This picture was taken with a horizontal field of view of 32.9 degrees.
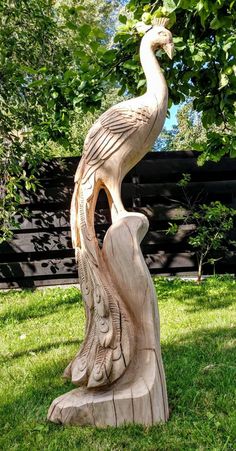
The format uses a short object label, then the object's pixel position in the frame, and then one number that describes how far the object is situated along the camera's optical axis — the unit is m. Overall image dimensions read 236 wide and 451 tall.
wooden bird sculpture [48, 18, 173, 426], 2.03
